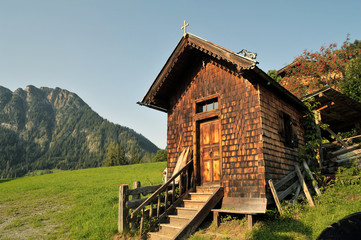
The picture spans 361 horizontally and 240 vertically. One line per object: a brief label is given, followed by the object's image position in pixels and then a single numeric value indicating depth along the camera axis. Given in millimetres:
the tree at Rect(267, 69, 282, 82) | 30420
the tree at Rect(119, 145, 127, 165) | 98825
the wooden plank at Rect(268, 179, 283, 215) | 8820
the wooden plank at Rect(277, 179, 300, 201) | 9516
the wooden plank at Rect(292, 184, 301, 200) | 9977
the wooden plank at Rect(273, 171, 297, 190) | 9430
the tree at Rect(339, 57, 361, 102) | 21266
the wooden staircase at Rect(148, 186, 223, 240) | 8453
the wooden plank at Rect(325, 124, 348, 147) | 14897
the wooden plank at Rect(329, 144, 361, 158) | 14466
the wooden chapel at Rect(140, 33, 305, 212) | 9484
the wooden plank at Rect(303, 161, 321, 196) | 10775
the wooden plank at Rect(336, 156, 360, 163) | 13427
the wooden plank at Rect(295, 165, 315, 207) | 9686
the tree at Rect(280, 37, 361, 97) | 25844
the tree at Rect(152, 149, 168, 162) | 89825
